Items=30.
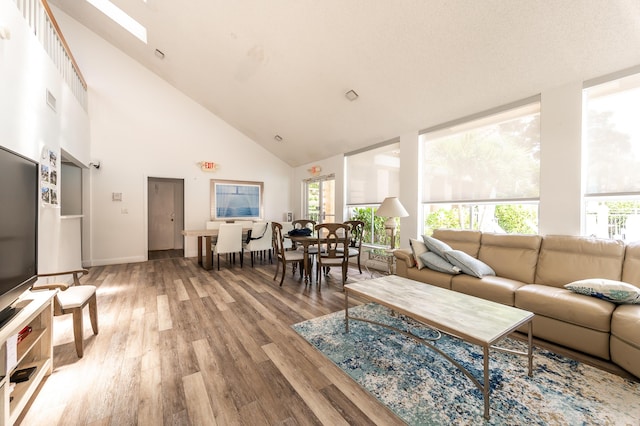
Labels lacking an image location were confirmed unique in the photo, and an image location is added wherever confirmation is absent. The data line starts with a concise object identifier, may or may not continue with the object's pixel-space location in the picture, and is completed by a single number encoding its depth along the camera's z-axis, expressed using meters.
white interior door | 6.87
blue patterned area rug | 1.38
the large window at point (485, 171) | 2.99
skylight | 4.29
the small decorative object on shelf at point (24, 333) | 1.54
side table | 3.52
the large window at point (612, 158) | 2.36
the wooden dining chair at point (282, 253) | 3.76
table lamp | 3.64
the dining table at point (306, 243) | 3.71
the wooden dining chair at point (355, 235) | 4.14
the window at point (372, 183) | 4.59
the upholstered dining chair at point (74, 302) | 1.82
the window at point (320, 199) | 6.19
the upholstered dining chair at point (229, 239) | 4.66
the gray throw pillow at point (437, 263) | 2.76
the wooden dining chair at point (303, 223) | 5.07
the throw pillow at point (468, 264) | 2.64
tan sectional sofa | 1.75
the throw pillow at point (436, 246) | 2.93
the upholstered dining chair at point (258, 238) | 4.93
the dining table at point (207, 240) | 4.70
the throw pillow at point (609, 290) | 1.82
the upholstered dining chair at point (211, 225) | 5.77
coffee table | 1.42
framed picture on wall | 6.38
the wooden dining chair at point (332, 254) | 3.50
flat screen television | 1.28
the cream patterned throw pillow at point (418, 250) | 3.06
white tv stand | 1.12
